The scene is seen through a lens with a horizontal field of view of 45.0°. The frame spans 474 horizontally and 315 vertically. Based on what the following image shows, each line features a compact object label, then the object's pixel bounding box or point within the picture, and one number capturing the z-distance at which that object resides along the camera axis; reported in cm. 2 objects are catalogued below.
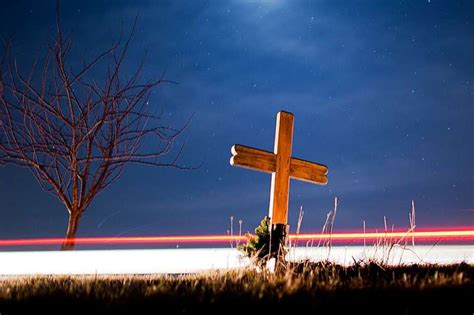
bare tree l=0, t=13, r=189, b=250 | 1285
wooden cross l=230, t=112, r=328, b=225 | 801
